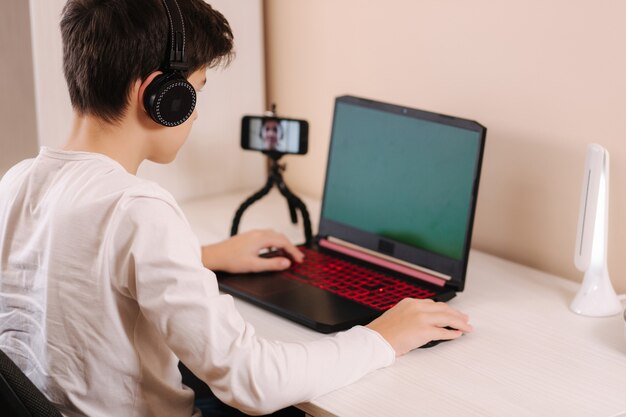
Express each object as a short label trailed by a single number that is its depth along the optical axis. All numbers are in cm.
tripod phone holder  170
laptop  140
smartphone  172
